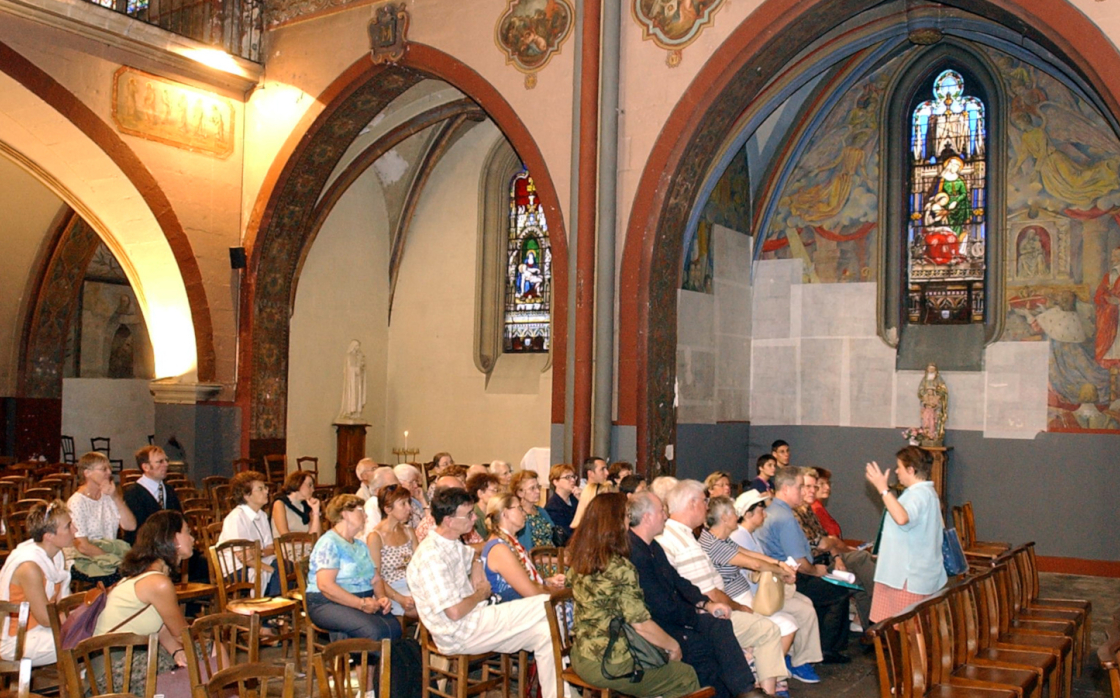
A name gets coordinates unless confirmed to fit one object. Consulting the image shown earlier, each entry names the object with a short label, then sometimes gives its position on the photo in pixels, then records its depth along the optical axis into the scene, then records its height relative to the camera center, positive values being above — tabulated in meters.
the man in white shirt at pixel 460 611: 5.19 -1.05
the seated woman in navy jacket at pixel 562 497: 8.38 -0.81
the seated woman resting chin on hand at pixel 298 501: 7.85 -0.82
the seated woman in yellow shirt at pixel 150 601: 4.68 -0.93
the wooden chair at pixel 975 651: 5.38 -1.26
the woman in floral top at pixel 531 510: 7.43 -0.81
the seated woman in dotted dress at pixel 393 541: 6.33 -0.89
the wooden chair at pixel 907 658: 4.61 -1.11
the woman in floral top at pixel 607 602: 4.64 -0.89
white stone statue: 16.05 +0.00
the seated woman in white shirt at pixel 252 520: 7.14 -0.90
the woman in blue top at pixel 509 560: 5.46 -0.86
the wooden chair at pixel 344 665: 3.60 -0.96
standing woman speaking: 6.09 -0.82
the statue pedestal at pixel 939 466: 11.94 -0.73
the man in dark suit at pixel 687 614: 4.96 -1.03
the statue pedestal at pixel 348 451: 15.83 -0.92
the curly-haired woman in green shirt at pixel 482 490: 7.19 -0.66
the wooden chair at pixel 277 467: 13.55 -1.00
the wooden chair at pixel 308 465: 14.56 -1.07
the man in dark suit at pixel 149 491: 7.88 -0.79
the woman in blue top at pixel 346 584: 5.70 -1.05
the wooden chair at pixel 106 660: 3.61 -0.96
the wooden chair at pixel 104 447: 17.70 -1.07
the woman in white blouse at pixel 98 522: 6.93 -0.95
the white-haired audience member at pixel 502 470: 8.64 -0.65
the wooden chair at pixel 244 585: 6.20 -1.22
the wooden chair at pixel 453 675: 5.20 -1.42
